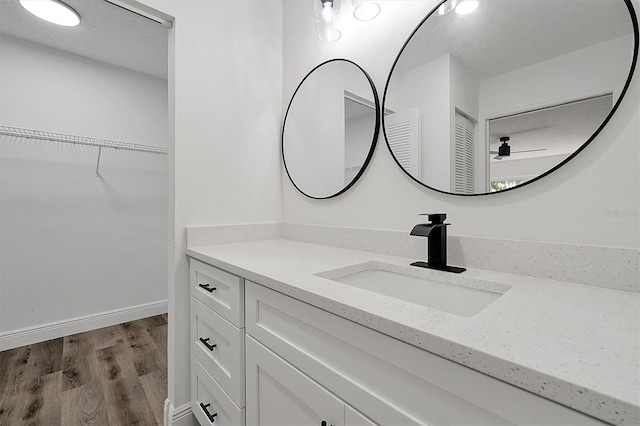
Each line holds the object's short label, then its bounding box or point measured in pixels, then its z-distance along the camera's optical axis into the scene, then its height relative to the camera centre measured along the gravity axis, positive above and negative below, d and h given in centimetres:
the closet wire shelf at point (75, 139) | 212 +58
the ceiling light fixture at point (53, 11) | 178 +128
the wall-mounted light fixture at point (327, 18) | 129 +88
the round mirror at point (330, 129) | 137 +44
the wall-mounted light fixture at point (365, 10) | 131 +94
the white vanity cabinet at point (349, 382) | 44 -35
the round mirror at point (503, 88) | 80 +41
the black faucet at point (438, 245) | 96 -12
